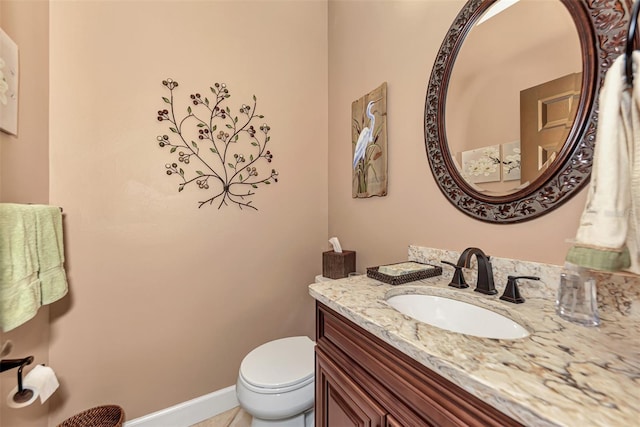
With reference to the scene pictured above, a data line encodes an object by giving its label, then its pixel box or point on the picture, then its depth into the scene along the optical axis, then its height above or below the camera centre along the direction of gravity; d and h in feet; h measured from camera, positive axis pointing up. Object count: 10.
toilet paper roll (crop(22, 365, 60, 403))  3.13 -2.16
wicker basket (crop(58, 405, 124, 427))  3.89 -3.28
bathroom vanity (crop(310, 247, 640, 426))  1.26 -0.93
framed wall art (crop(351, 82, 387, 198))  4.64 +1.39
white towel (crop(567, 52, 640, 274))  1.70 +0.20
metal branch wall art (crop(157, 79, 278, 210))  4.74 +1.34
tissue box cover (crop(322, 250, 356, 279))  5.22 -1.07
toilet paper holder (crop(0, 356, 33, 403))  2.87 -2.02
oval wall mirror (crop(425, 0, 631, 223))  2.37 +1.31
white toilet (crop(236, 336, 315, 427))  3.64 -2.61
